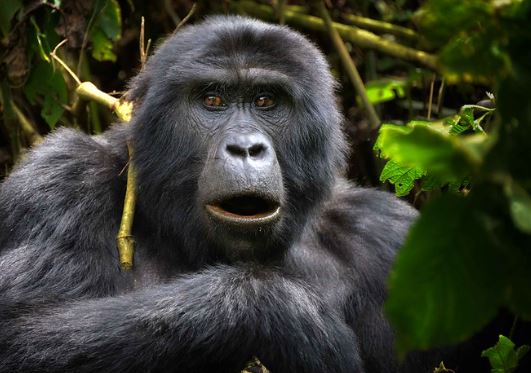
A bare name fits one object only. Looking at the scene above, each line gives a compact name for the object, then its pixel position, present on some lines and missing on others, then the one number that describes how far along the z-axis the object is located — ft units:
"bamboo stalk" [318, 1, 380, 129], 38.17
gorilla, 20.53
